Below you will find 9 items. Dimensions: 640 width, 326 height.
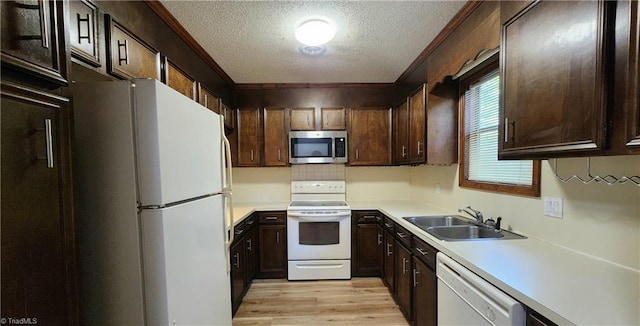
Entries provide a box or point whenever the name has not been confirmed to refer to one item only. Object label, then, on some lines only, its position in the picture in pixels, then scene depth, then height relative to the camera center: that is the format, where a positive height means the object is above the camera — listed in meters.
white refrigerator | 1.05 -0.18
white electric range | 3.17 -1.11
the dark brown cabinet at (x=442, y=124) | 2.54 +0.26
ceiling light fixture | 1.91 +0.91
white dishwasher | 1.03 -0.68
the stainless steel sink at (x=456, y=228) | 1.83 -0.61
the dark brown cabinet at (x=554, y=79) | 0.92 +0.29
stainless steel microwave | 3.41 +0.09
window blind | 1.91 +0.10
